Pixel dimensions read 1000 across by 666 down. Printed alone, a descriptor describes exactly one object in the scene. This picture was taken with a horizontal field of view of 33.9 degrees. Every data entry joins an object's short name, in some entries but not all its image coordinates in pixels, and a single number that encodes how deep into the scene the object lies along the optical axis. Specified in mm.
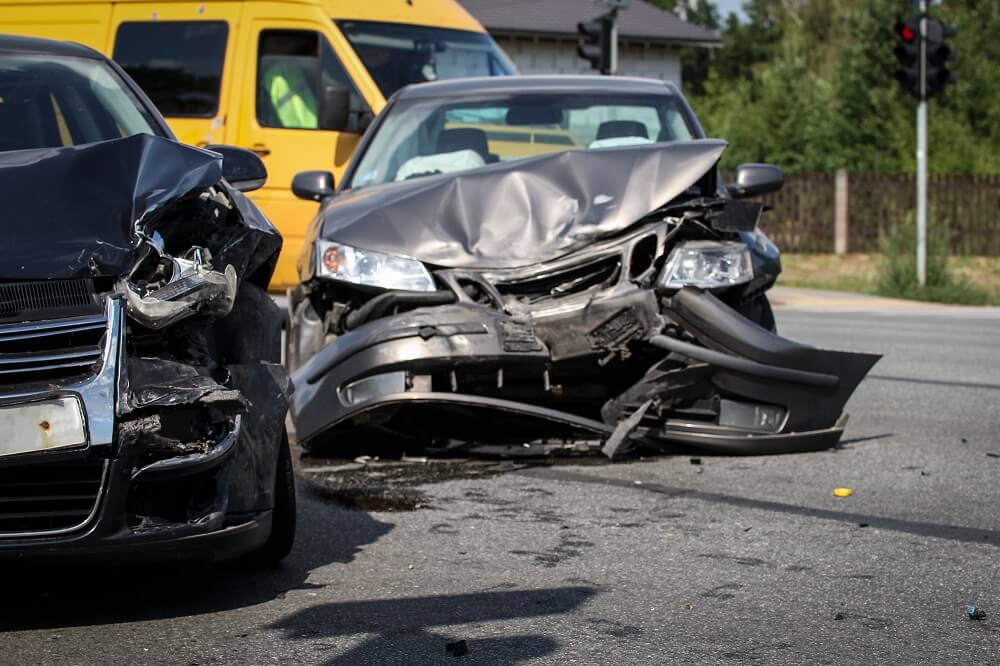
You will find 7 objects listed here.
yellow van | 13164
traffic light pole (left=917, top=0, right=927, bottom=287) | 21094
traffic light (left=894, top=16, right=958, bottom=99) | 21016
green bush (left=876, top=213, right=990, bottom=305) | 21297
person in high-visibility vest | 13516
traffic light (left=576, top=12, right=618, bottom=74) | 20641
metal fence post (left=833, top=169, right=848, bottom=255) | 31188
